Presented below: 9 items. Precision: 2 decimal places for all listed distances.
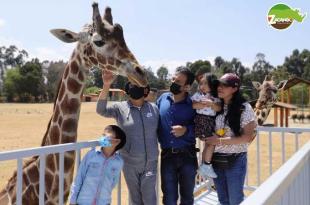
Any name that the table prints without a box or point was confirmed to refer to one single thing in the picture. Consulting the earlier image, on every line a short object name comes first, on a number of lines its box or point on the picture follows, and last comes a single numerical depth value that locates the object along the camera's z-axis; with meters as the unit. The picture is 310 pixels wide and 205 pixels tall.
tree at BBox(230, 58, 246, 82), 93.63
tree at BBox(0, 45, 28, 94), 130.25
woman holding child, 3.72
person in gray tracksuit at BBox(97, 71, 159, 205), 3.71
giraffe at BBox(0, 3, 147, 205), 3.98
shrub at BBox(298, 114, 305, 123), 31.45
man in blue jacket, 3.83
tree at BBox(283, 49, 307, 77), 96.62
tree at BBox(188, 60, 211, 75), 75.50
